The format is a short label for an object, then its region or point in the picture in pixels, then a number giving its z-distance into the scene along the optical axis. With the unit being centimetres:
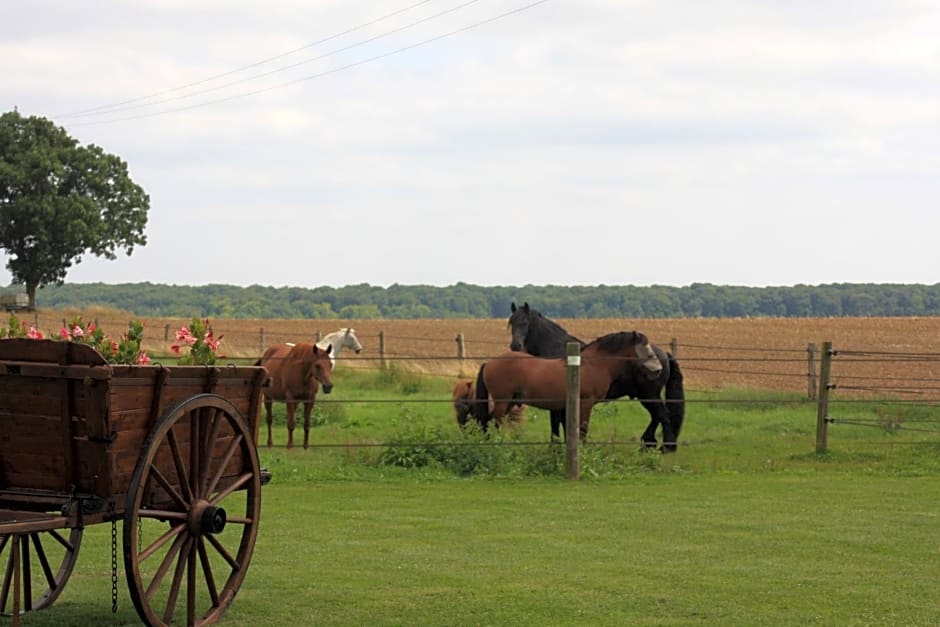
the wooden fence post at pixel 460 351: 2919
